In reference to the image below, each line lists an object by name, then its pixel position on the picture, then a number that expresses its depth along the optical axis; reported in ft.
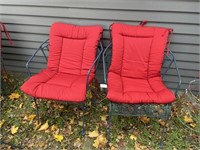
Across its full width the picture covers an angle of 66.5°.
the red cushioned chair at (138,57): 5.25
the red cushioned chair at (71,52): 5.57
